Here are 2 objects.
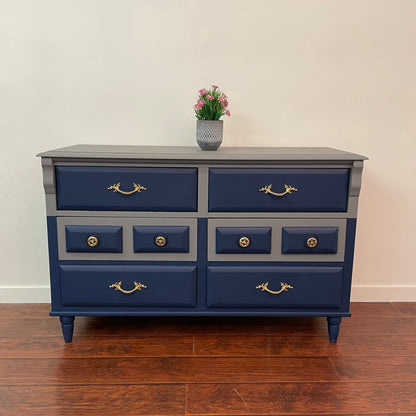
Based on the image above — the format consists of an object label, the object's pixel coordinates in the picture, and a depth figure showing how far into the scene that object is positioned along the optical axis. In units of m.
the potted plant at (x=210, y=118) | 1.97
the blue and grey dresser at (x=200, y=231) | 1.82
